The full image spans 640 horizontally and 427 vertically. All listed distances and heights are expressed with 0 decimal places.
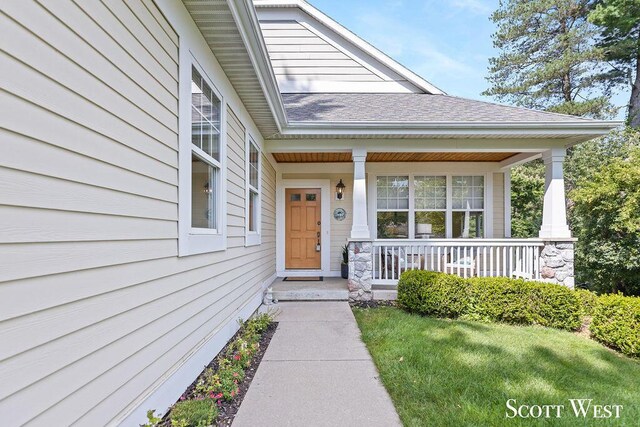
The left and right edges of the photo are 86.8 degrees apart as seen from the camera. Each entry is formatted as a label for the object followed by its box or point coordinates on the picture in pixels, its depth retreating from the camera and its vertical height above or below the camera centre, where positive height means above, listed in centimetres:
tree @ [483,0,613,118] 1298 +669
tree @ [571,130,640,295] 745 -9
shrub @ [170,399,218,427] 220 -129
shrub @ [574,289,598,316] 484 -115
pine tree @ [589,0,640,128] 1189 +692
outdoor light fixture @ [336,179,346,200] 786 +75
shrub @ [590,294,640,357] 397 -125
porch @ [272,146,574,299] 783 +55
